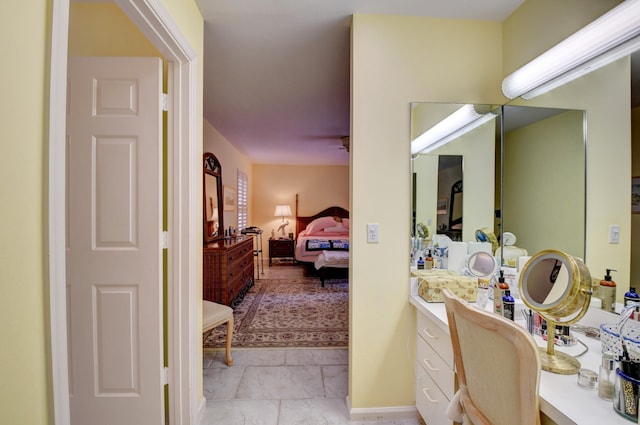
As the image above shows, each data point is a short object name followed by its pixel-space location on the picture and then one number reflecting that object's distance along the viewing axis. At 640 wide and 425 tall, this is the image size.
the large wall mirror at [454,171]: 1.72
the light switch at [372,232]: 1.72
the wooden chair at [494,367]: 0.75
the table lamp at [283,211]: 6.60
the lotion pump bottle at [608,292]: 1.12
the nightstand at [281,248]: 6.25
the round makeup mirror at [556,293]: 0.96
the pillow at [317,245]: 5.45
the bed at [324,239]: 4.70
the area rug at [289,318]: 2.73
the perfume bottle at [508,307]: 1.26
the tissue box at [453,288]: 1.58
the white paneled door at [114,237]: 1.48
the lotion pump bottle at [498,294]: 1.33
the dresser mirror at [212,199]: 3.56
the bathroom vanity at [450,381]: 0.77
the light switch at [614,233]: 1.09
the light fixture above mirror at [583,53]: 1.05
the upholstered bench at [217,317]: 2.12
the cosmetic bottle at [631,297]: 1.01
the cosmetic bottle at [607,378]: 0.81
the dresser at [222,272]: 3.14
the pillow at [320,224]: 6.41
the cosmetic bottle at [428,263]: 1.82
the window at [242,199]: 5.55
